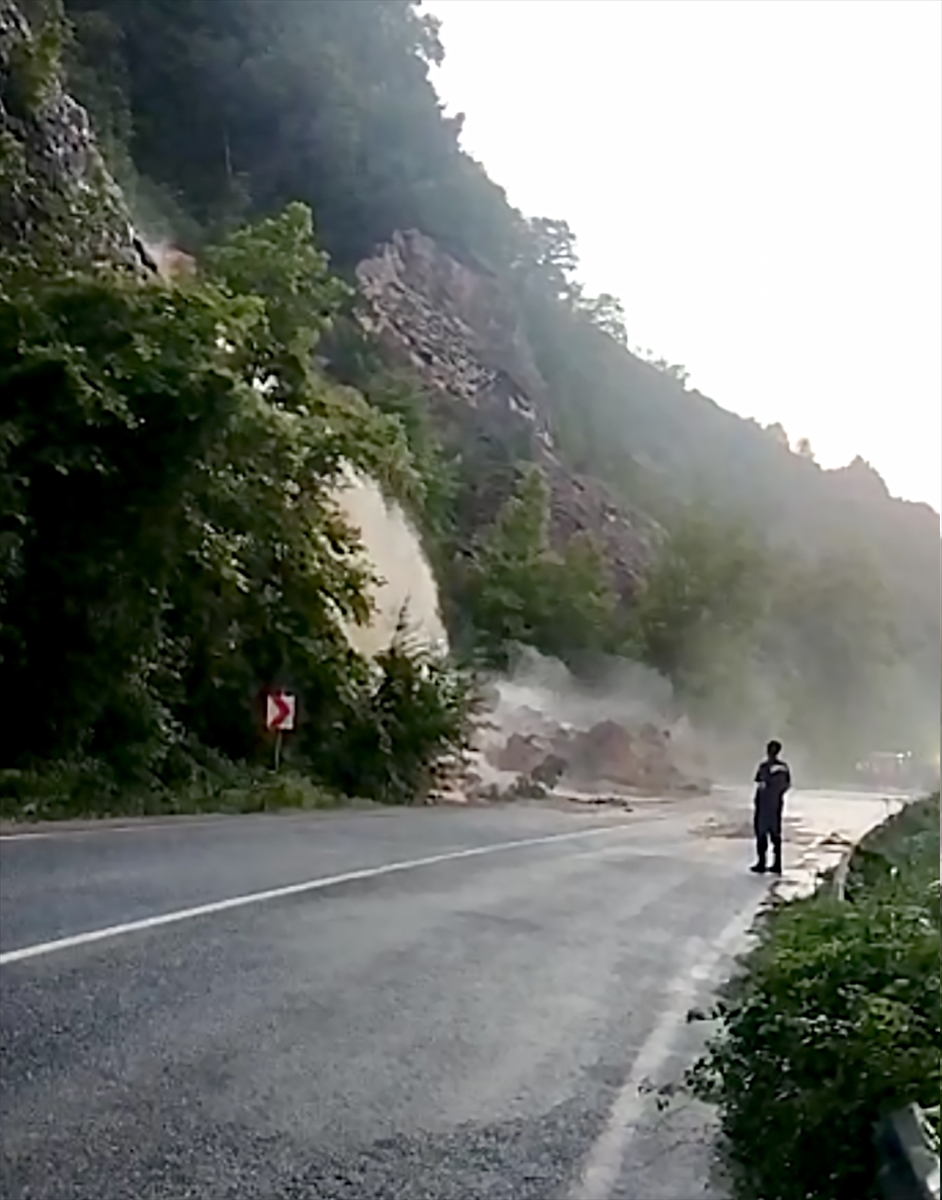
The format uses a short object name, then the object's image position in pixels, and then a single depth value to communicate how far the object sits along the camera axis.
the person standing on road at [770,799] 19.41
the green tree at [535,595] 45.44
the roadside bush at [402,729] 31.36
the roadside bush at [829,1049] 4.90
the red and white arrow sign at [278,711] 28.12
